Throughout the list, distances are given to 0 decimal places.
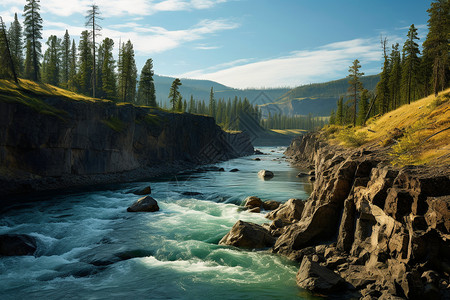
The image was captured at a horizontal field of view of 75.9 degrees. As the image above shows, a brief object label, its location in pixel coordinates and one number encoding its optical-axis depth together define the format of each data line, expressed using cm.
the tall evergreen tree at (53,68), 8301
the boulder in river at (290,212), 2242
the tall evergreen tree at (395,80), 6631
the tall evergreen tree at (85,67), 7600
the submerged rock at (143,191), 3697
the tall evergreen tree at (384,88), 6919
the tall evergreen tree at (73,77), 7842
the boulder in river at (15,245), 1712
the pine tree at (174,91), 8914
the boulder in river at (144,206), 2833
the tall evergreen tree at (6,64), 4806
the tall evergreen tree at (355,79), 6694
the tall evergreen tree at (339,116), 9614
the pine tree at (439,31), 4597
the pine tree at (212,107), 15506
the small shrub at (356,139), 4119
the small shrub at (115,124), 4942
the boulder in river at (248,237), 1838
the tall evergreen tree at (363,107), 7584
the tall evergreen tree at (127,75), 7931
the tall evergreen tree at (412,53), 5481
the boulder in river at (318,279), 1252
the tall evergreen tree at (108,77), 7488
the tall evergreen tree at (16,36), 7794
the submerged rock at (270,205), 2862
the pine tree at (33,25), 6575
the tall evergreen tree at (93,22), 6050
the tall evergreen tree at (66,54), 9106
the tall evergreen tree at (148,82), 8819
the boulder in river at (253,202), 2922
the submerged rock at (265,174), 5200
